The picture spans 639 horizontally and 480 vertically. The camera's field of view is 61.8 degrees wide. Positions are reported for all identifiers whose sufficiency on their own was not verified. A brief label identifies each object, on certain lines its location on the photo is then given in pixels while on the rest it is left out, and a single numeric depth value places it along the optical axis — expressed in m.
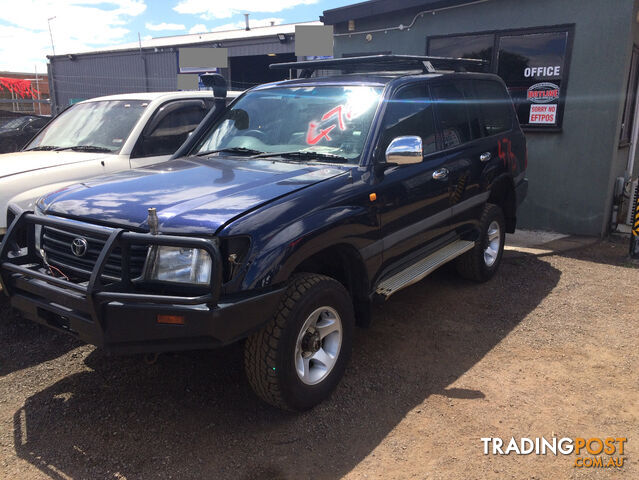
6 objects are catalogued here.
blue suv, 2.63
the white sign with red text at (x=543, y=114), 7.44
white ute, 5.02
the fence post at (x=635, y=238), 6.32
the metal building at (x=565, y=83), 6.96
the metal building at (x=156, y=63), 19.25
